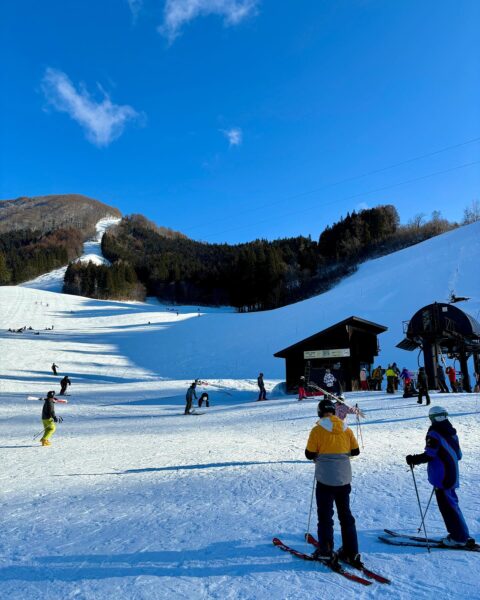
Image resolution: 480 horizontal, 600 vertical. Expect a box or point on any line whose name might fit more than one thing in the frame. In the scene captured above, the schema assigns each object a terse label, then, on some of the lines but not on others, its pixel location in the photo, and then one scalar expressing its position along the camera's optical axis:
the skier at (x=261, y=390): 23.78
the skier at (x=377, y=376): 25.20
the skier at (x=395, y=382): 22.83
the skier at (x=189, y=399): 19.48
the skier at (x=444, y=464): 4.59
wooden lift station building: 28.16
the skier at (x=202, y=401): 22.95
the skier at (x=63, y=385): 25.63
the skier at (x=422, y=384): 16.22
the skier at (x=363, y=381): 26.58
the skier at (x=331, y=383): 21.42
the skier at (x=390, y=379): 21.43
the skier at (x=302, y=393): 22.47
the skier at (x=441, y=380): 21.37
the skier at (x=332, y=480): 4.31
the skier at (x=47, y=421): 12.66
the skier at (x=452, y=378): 21.97
